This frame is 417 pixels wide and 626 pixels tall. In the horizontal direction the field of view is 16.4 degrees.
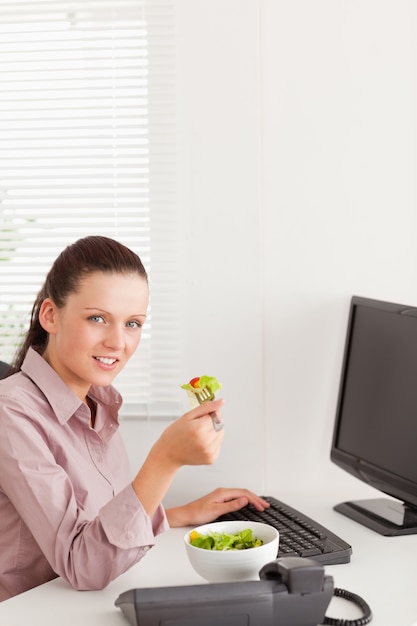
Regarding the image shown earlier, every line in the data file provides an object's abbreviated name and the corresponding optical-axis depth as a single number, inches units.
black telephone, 66.8
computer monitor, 87.5
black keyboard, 79.2
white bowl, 70.8
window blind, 99.7
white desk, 71.5
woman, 73.7
